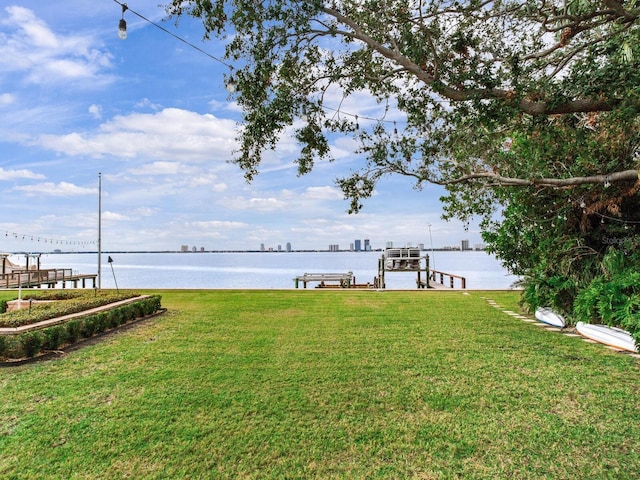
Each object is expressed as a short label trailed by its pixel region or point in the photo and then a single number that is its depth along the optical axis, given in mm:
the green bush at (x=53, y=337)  5784
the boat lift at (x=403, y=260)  23781
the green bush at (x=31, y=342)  5445
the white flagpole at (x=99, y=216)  21453
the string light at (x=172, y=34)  5723
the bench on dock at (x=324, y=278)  25092
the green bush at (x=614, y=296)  5723
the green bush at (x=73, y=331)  6273
